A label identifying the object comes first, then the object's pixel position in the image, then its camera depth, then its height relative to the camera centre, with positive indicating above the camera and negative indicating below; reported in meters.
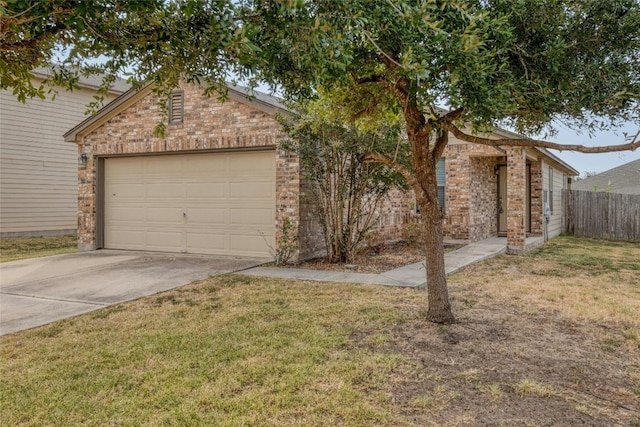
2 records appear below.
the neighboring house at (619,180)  25.70 +2.24
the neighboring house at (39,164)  15.25 +1.97
